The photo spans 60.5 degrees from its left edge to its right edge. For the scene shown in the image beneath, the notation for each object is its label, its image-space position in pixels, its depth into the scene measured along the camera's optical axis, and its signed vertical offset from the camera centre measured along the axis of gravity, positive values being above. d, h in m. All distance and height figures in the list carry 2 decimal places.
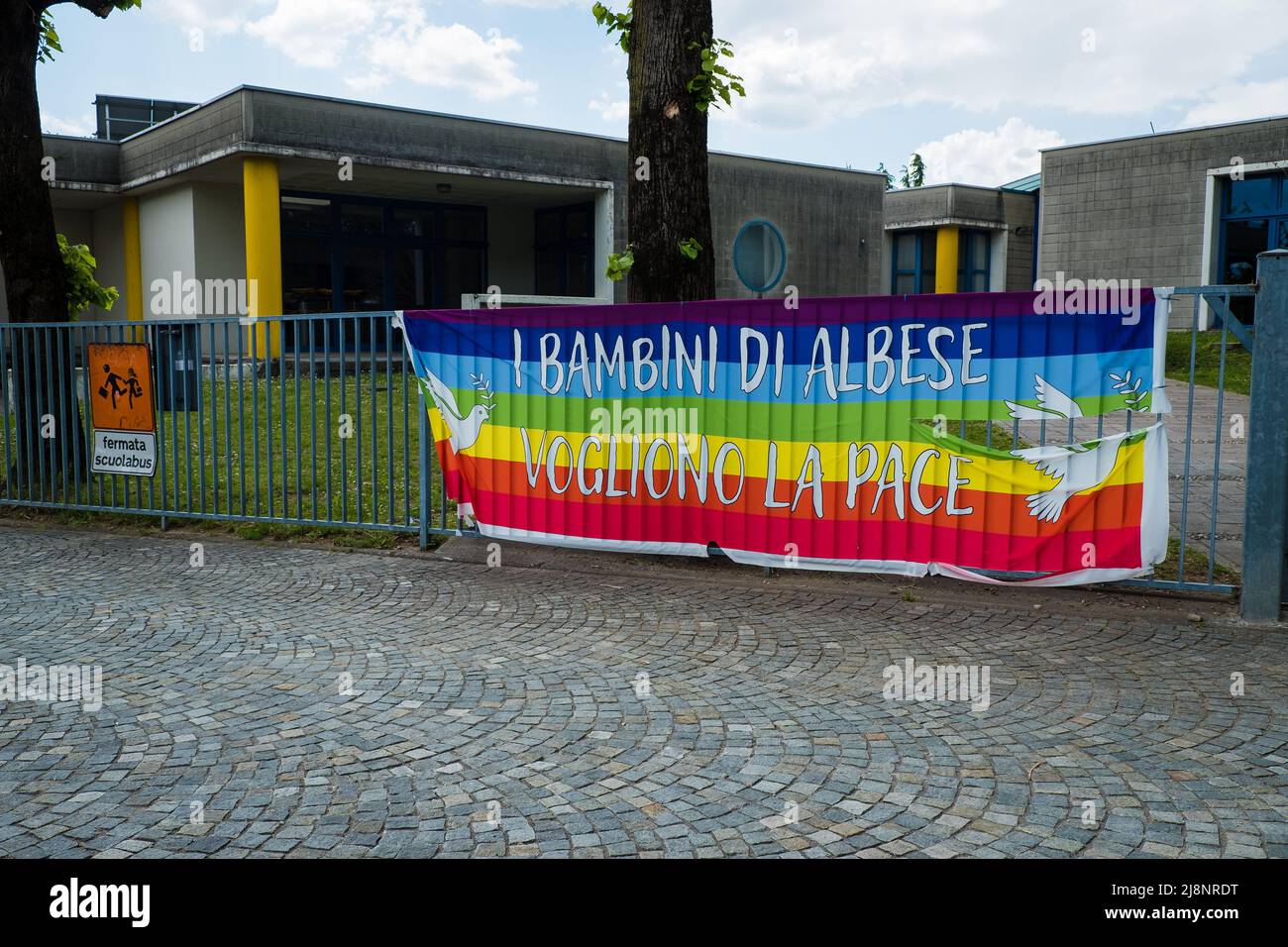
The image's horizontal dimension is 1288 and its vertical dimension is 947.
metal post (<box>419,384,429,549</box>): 8.80 -0.78
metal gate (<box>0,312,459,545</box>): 9.12 -0.45
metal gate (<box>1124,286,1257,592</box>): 6.63 -0.94
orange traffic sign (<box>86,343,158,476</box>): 10.08 -0.33
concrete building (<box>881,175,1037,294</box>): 35.41 +4.62
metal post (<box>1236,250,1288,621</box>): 6.45 -0.45
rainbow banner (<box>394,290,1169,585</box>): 6.92 -0.38
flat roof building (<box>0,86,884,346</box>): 20.52 +3.99
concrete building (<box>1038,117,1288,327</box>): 25.06 +4.15
